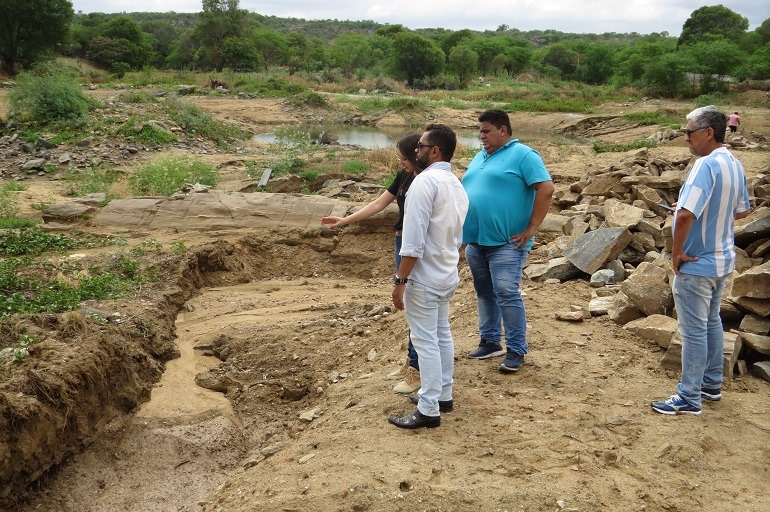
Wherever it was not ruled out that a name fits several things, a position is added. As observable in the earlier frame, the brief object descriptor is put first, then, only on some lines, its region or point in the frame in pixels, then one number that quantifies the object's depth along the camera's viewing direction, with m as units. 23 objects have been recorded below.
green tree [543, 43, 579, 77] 57.94
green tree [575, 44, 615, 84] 52.69
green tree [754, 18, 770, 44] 44.56
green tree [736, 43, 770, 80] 34.59
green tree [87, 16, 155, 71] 44.72
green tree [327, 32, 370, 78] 58.80
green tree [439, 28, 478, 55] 64.00
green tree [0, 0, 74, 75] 31.17
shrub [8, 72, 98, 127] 17.45
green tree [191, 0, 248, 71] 51.88
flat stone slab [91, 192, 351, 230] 9.23
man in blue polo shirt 4.43
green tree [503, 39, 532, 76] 58.06
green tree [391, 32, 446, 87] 48.75
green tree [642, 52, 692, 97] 36.31
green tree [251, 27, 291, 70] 60.12
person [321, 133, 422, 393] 4.16
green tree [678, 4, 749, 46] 48.62
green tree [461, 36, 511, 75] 58.97
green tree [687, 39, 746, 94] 35.06
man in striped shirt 3.76
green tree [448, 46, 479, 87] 50.88
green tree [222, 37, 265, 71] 48.06
